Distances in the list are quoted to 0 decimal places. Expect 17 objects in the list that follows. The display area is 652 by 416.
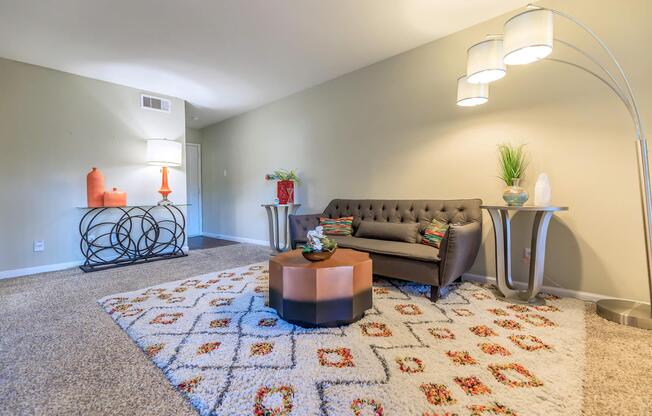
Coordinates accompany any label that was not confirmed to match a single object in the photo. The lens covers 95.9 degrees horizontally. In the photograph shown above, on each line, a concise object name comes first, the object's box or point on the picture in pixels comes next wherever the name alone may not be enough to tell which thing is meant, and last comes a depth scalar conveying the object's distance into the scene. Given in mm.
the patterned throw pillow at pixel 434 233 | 2805
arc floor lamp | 1891
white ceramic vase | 2367
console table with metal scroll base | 3941
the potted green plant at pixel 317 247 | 2033
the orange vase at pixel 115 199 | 3832
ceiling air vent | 4463
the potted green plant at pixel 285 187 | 4465
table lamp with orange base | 4203
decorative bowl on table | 2043
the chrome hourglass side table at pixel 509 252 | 2328
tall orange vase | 3785
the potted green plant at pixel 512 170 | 2445
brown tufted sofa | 2359
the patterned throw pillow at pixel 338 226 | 3562
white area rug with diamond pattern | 1244
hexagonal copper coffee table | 1902
